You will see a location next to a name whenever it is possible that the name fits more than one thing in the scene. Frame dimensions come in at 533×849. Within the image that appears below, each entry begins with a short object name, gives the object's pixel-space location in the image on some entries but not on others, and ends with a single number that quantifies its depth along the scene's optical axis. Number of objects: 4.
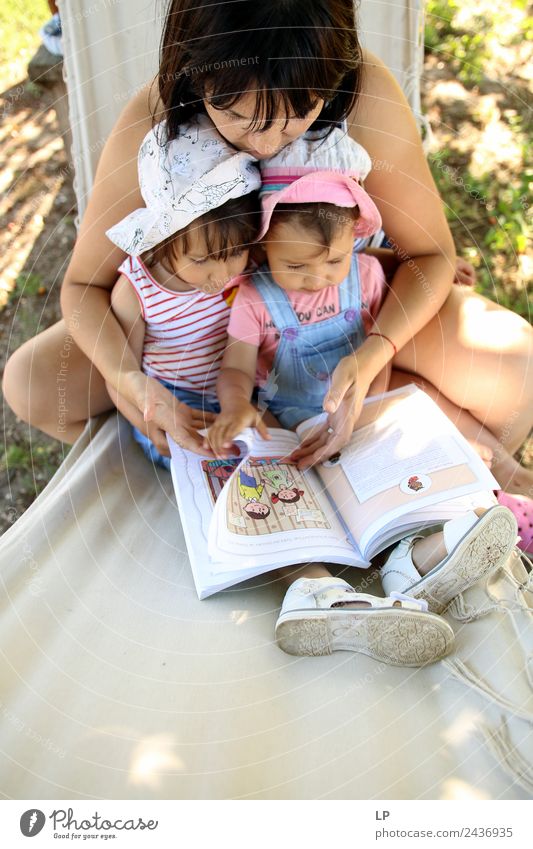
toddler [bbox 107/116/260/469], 0.92
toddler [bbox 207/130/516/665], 0.84
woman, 1.04
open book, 0.93
